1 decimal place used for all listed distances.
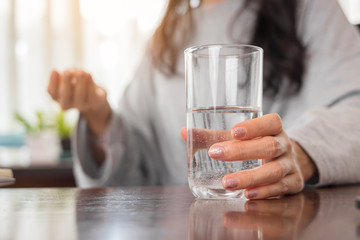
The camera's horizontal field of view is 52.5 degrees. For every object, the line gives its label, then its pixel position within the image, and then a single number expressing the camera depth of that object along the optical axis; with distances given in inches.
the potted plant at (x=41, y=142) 71.1
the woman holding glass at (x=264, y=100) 21.3
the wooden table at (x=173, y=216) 10.1
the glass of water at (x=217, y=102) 16.1
